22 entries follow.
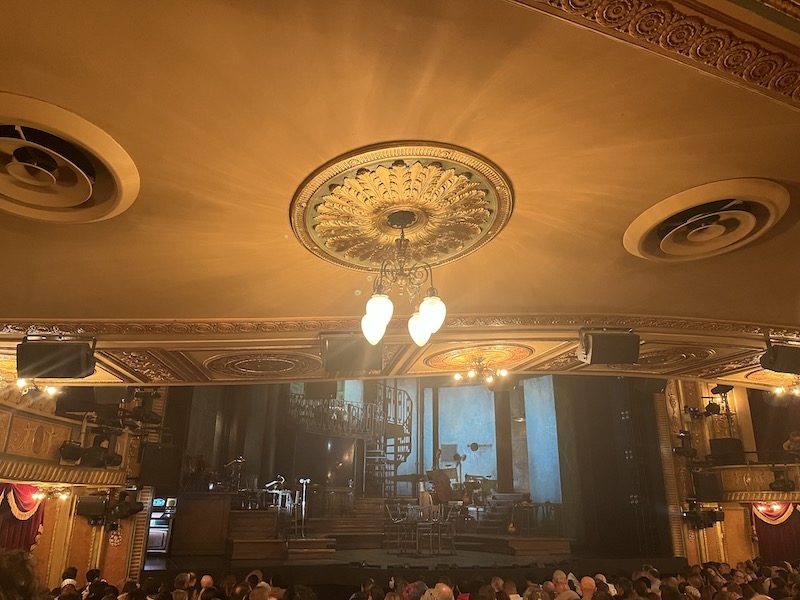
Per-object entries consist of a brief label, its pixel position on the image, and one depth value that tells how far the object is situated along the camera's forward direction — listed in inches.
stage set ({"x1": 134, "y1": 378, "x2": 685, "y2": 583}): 449.4
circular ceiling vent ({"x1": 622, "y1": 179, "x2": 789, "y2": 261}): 138.9
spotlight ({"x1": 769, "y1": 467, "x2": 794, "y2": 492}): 499.8
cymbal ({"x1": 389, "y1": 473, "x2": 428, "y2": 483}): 583.4
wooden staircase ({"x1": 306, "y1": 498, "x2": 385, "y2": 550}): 545.3
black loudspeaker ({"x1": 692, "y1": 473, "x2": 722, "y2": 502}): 524.1
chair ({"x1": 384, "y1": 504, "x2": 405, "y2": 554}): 465.4
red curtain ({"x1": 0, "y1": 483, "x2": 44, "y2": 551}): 377.7
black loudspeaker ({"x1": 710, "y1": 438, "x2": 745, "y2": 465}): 539.8
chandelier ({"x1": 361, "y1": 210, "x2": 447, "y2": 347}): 147.0
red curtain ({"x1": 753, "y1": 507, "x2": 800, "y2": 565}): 559.5
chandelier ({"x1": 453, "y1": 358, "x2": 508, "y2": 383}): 293.0
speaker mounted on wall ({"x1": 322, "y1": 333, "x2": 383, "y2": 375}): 231.9
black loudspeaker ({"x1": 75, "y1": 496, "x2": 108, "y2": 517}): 404.5
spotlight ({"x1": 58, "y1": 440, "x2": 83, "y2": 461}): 360.8
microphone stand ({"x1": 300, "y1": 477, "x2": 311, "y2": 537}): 499.1
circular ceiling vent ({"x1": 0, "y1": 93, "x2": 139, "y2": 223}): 109.5
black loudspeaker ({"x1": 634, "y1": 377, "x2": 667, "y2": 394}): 474.0
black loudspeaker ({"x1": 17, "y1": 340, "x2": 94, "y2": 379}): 214.4
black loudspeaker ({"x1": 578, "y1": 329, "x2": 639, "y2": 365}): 230.2
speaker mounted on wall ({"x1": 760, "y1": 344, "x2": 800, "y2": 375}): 240.2
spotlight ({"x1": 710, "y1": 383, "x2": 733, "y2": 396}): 556.6
